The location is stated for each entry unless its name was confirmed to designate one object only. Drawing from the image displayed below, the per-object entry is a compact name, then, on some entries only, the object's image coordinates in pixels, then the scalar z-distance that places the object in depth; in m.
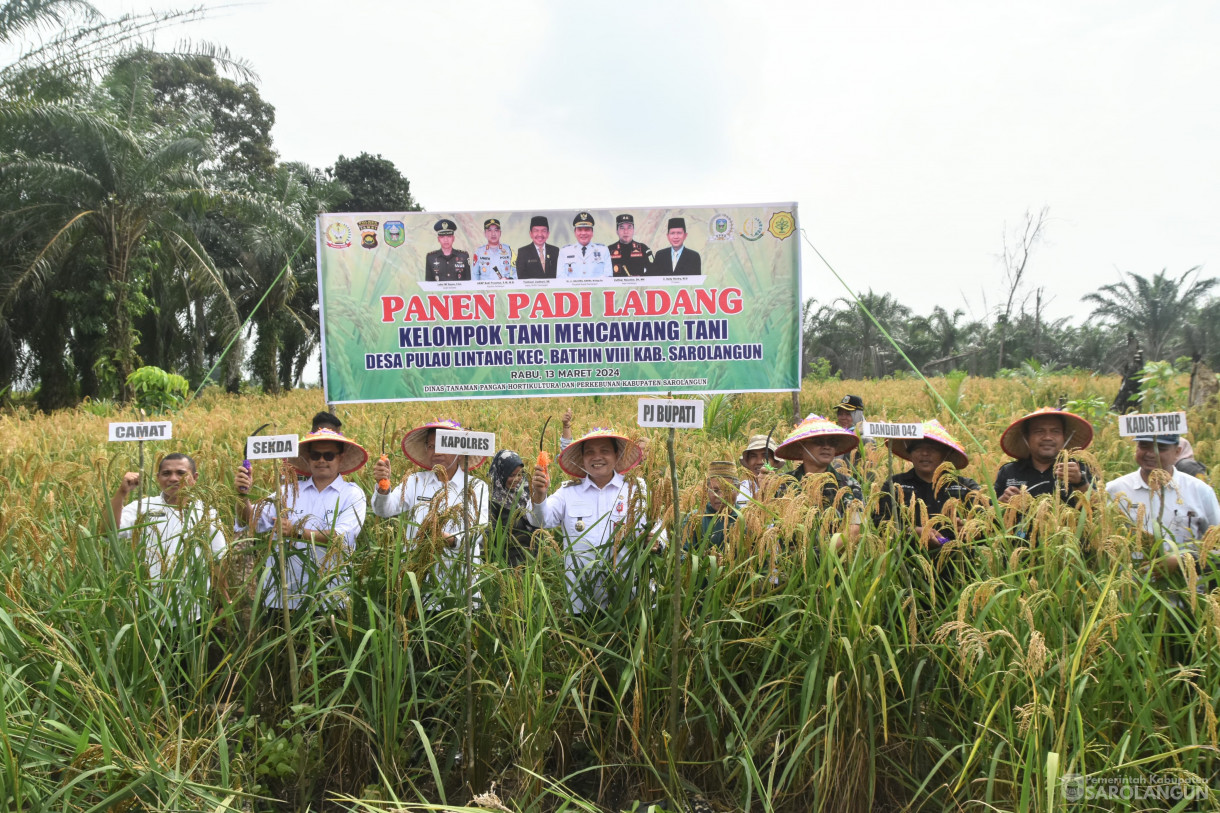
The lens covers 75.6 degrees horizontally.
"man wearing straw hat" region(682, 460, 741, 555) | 2.98
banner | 6.54
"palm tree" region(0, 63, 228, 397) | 15.62
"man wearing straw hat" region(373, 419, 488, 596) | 2.93
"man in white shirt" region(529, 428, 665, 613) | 3.03
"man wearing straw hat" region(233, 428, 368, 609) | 3.01
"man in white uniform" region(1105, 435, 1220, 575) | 2.71
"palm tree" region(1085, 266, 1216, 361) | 28.42
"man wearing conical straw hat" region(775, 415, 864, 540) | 4.46
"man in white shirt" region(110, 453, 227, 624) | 2.87
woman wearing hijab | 3.25
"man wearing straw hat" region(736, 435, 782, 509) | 4.88
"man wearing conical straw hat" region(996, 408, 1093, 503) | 4.25
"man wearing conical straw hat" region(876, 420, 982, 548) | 4.03
